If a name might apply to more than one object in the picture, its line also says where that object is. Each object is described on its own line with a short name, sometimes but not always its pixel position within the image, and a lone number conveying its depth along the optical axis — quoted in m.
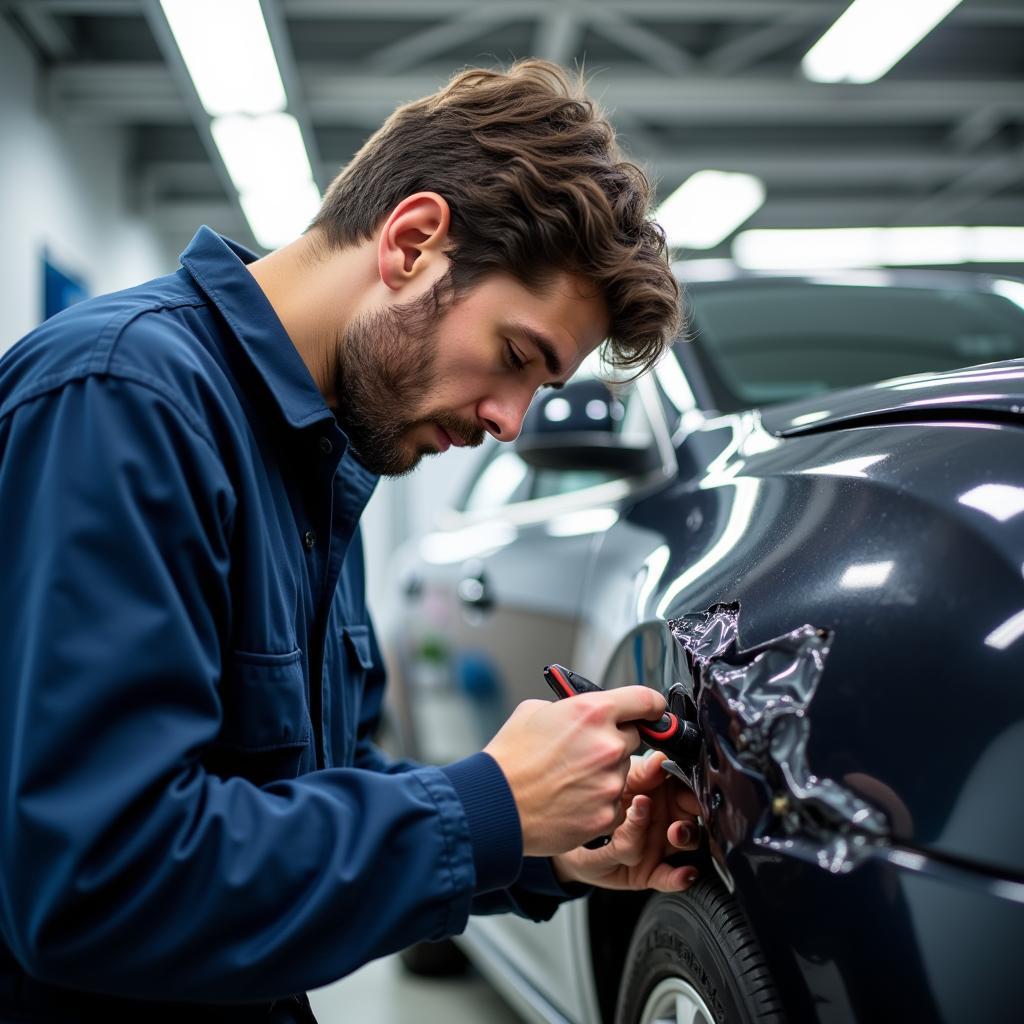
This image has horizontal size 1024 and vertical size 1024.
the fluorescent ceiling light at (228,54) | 3.91
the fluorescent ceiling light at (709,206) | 7.14
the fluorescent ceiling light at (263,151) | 4.95
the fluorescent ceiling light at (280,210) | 5.92
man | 0.83
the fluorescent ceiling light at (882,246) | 8.34
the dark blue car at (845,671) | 0.81
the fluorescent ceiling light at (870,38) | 4.29
